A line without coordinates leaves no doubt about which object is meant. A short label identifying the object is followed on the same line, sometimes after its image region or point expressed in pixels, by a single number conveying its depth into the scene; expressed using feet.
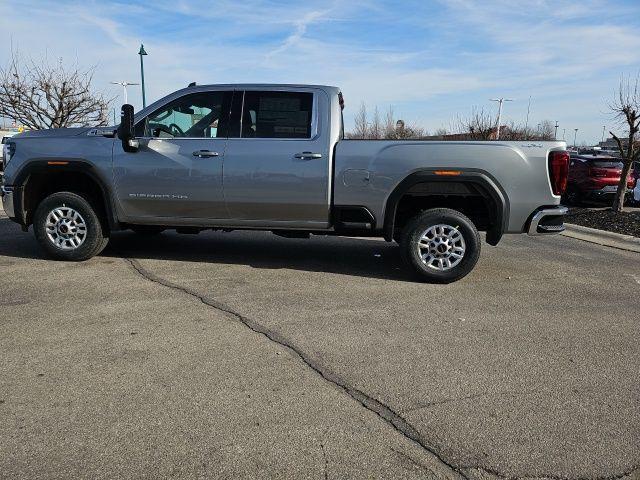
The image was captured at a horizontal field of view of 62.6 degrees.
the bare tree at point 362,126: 124.79
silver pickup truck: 18.25
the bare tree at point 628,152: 37.09
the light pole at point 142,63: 59.52
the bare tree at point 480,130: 64.79
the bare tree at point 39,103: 51.47
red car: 48.49
